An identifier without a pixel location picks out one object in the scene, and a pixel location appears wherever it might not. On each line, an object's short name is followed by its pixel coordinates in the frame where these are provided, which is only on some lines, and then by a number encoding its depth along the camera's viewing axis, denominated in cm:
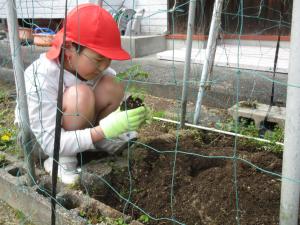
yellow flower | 228
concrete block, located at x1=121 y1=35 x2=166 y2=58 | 490
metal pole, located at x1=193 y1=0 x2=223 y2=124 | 240
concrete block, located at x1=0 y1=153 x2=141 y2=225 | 152
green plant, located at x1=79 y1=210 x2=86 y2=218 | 153
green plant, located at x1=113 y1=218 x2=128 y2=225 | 146
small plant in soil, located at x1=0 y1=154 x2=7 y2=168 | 196
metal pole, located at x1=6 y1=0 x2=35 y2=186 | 158
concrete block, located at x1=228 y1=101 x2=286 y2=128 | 240
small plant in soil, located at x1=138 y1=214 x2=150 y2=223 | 156
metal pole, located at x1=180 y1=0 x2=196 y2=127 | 231
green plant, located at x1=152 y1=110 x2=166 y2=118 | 248
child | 171
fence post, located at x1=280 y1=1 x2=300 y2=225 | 105
